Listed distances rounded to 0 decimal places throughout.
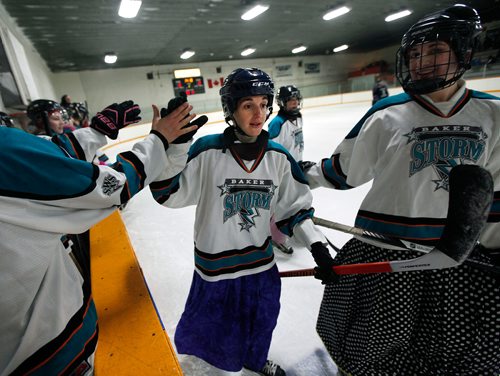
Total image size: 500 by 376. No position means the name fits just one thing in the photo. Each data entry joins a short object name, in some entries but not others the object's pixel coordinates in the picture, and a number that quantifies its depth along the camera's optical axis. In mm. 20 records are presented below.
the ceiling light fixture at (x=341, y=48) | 15167
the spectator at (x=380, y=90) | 7051
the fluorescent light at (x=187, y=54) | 11173
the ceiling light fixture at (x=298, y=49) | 13880
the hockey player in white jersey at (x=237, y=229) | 972
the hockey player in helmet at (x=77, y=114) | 3391
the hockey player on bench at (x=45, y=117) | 1957
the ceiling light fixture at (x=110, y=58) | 9617
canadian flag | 14508
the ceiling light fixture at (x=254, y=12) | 6904
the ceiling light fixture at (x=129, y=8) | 5387
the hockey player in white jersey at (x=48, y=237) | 508
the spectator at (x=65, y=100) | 3794
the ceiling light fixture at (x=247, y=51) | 12502
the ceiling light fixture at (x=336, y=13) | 8102
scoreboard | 13719
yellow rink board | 833
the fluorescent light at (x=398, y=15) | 9465
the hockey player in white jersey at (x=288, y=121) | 2375
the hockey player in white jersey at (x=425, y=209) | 816
